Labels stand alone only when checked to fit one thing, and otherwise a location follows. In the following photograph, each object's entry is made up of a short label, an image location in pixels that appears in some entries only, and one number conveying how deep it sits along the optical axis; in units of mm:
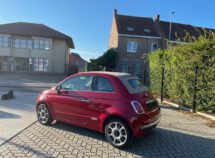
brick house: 22538
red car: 3464
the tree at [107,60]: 21107
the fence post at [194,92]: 6200
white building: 23323
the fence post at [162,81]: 8242
